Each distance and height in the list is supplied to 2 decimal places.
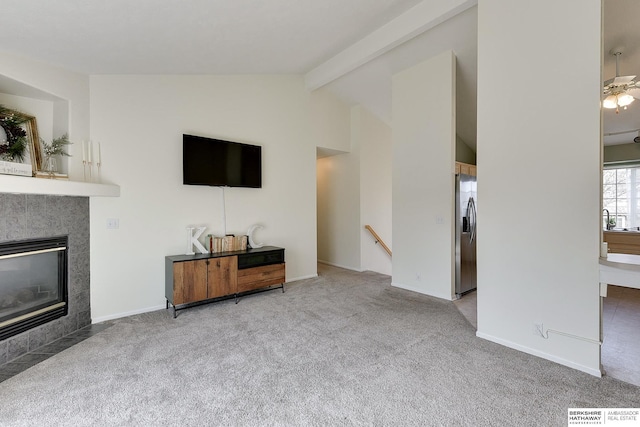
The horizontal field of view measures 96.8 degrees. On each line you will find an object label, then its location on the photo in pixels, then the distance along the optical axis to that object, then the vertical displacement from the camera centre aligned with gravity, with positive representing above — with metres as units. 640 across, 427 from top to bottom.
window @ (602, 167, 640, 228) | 5.48 +0.28
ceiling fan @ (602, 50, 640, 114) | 2.89 +1.27
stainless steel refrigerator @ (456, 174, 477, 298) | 3.93 -0.32
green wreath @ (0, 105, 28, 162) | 2.57 +0.71
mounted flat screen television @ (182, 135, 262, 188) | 3.70 +0.69
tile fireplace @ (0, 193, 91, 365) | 2.41 -0.53
